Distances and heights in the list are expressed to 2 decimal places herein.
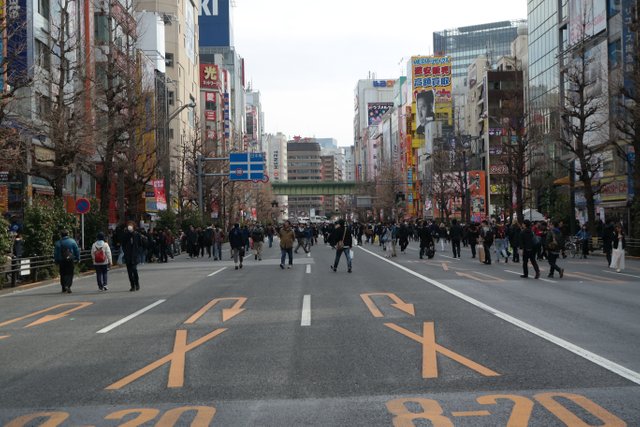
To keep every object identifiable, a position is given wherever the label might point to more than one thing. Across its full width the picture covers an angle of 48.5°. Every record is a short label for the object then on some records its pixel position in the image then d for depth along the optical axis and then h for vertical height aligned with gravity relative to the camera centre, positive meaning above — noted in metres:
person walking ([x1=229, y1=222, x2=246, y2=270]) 25.09 -0.60
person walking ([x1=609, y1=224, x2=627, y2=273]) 21.80 -1.09
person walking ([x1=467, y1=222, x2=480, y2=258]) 31.72 -0.76
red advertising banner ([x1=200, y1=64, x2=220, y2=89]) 91.19 +19.19
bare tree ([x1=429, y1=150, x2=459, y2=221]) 67.38 +4.29
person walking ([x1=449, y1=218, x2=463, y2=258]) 30.70 -0.72
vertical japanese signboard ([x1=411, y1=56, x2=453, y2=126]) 98.50 +18.58
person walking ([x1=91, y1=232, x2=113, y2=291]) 17.88 -0.81
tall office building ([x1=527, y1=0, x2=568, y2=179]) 52.78 +12.39
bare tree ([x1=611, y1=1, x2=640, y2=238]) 28.41 +4.14
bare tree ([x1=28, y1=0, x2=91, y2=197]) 24.81 +3.52
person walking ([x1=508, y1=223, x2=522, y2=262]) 24.52 -0.71
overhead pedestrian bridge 100.75 +5.12
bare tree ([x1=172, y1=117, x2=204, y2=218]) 52.03 +4.00
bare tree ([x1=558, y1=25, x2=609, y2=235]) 33.53 +5.53
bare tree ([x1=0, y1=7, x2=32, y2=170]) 20.02 +3.76
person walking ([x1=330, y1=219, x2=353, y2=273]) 21.50 -0.50
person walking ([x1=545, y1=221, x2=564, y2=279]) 18.59 -0.91
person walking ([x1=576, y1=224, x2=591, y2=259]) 30.89 -1.06
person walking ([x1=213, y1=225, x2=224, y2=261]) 33.41 -0.83
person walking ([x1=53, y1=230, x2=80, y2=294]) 17.55 -0.75
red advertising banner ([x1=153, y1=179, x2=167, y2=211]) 40.31 +1.81
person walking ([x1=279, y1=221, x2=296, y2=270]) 24.34 -0.58
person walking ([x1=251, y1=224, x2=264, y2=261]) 30.38 -0.68
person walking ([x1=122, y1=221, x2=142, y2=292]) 17.42 -0.67
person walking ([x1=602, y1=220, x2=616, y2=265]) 24.45 -0.77
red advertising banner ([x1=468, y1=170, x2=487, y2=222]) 69.81 +2.74
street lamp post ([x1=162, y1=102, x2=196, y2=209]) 39.31 +3.75
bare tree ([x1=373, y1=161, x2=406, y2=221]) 93.75 +4.26
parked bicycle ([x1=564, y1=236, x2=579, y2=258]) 31.98 -1.30
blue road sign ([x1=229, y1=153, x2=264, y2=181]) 45.72 +3.74
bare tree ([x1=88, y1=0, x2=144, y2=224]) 29.10 +5.22
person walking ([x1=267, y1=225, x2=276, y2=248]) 51.09 -0.78
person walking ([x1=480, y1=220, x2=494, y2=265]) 25.66 -0.70
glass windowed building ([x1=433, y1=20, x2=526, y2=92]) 160.62 +40.91
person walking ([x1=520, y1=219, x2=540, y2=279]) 18.39 -0.73
